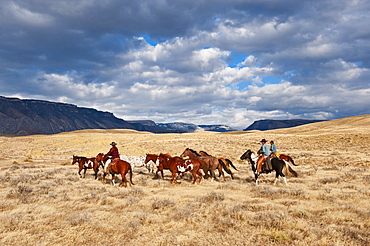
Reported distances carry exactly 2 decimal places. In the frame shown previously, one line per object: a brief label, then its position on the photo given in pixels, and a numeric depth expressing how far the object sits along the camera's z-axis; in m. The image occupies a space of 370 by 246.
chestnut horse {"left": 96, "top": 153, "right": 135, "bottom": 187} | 12.37
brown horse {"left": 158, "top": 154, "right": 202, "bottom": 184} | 13.69
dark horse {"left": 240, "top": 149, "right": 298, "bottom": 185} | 12.60
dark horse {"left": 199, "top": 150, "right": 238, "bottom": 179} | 14.68
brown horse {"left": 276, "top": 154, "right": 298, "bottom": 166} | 17.92
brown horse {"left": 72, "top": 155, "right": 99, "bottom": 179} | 15.77
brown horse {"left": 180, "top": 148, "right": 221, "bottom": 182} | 14.48
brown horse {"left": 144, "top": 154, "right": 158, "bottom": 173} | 15.63
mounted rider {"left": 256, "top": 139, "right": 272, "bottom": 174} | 13.02
